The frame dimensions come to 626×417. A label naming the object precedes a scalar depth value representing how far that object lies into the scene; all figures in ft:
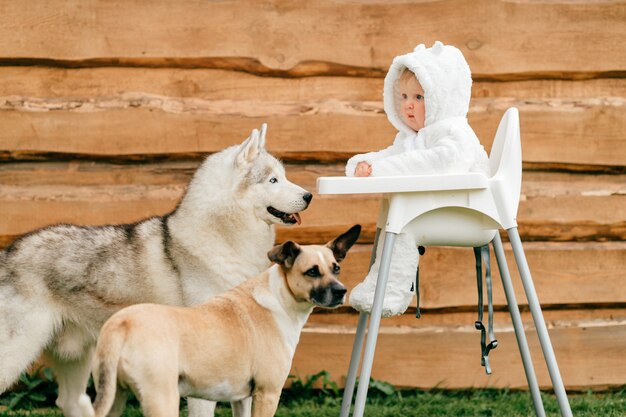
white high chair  10.58
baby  10.82
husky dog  13.44
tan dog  9.96
